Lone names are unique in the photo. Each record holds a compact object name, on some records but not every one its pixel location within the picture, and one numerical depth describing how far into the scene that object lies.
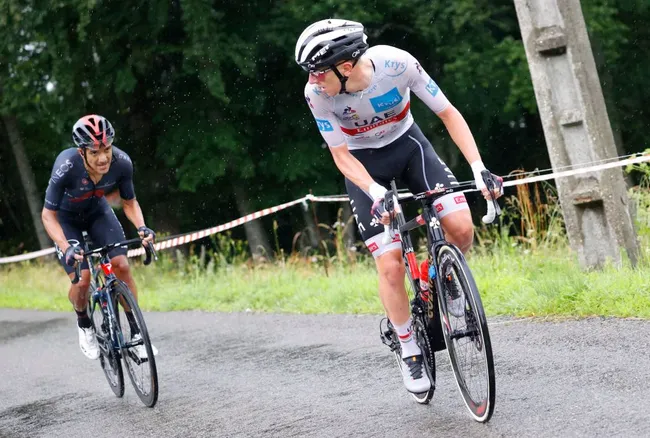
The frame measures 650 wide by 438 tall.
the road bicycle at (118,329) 14.30
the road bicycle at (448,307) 9.73
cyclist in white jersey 10.75
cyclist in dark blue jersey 14.98
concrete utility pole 17.42
